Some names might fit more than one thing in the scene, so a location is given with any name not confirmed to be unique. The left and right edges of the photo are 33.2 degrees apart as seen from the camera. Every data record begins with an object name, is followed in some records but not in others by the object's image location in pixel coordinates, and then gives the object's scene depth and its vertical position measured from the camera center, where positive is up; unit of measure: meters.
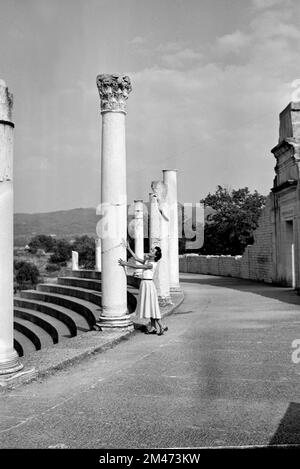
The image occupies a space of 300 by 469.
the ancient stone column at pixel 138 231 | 22.55 +1.18
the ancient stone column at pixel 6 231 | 5.82 +0.33
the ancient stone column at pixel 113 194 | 9.02 +1.15
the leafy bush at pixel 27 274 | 44.75 -1.43
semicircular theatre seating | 14.13 -1.72
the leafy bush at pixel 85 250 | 55.94 +0.93
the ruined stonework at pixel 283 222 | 18.91 +1.39
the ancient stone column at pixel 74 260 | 29.73 -0.12
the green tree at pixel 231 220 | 42.66 +3.10
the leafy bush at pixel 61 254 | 64.94 +0.54
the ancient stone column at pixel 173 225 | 16.62 +1.10
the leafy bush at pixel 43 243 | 77.59 +2.45
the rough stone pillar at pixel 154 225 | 14.00 +0.91
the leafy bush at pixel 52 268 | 56.78 -1.10
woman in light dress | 9.08 -0.79
